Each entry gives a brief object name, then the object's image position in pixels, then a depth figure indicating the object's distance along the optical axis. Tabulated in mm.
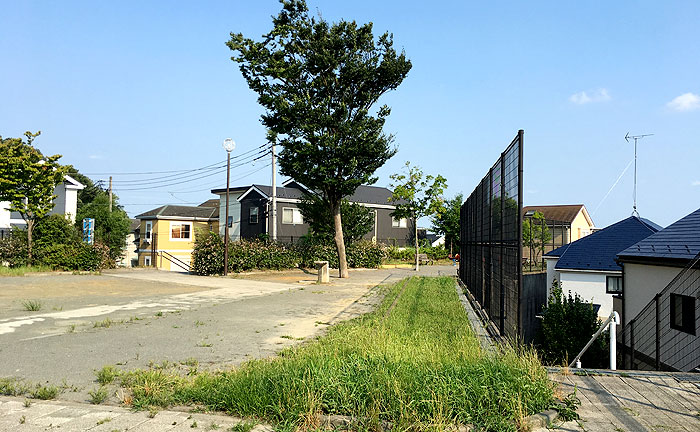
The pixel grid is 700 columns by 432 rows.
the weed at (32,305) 10977
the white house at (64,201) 27772
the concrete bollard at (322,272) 19562
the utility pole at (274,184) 28281
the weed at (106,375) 5309
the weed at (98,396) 4594
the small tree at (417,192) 32688
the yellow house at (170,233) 39094
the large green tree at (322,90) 20578
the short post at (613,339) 6792
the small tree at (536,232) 36381
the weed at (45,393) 4732
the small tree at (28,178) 21078
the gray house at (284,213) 35344
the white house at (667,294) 10578
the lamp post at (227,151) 22125
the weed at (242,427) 3732
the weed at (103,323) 9070
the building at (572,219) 54188
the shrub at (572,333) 12994
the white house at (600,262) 22891
